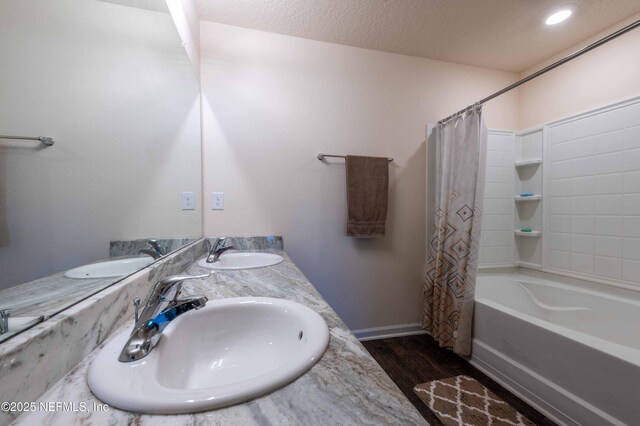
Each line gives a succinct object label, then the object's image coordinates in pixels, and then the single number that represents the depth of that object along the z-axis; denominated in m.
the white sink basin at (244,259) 1.36
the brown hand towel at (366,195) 1.69
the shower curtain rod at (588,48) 0.93
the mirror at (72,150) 0.38
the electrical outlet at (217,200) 1.54
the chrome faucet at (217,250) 1.27
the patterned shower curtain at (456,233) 1.57
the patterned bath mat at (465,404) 1.11
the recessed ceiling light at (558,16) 1.45
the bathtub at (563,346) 0.94
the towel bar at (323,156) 1.68
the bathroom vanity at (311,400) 0.29
